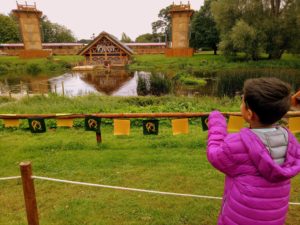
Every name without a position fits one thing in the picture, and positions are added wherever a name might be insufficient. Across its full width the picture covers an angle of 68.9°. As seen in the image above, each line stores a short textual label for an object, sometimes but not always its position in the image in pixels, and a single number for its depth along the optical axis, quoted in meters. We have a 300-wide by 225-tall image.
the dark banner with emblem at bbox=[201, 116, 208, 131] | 3.81
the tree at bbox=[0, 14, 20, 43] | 48.66
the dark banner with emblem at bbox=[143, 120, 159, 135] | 4.10
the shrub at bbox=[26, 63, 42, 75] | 31.88
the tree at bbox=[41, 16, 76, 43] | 61.27
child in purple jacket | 1.22
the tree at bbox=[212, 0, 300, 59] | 25.90
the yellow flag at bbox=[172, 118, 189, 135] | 3.88
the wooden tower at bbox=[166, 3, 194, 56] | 35.56
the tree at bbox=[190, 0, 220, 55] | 37.30
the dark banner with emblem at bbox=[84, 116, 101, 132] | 4.24
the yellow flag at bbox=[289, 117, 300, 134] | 3.61
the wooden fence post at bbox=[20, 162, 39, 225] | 2.00
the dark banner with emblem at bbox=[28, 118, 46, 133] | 4.13
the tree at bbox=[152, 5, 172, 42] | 62.90
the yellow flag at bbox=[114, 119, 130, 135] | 4.06
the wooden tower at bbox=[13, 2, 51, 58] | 35.73
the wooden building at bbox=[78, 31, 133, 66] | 33.95
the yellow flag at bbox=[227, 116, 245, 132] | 3.73
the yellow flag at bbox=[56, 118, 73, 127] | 4.13
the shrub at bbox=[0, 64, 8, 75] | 31.72
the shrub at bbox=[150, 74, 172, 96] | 15.16
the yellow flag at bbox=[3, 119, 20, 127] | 4.18
